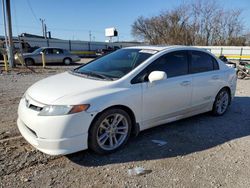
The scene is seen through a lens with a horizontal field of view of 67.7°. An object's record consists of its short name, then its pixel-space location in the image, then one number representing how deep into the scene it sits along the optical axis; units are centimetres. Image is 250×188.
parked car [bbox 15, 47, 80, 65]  1369
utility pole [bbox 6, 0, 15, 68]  1083
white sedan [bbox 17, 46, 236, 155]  237
